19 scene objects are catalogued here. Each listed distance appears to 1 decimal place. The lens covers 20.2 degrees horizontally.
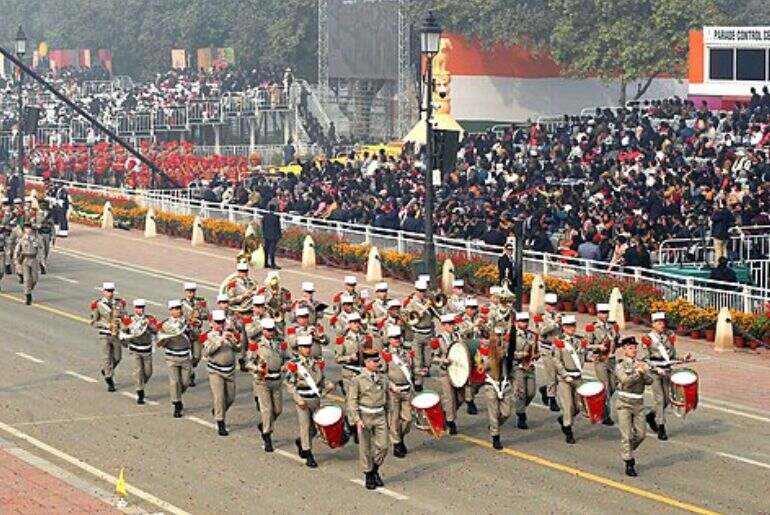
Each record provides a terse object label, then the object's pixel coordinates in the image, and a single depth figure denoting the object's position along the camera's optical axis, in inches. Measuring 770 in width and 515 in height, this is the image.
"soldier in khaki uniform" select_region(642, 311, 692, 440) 1111.0
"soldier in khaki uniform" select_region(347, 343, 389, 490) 1003.9
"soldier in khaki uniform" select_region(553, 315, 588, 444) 1112.2
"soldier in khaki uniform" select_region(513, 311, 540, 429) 1141.1
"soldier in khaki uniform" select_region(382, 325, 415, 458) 1048.8
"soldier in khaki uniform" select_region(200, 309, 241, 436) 1135.6
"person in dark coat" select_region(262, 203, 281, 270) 1897.1
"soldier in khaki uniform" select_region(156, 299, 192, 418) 1189.7
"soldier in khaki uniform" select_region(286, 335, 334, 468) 1046.4
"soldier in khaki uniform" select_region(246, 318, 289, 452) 1084.5
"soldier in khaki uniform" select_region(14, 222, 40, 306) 1651.1
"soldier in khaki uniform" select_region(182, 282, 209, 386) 1218.6
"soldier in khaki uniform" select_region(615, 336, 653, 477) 1031.0
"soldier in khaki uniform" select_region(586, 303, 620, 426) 1129.4
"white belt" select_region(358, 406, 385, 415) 1012.5
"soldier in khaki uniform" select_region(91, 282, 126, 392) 1273.4
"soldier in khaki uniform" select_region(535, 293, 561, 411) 1169.4
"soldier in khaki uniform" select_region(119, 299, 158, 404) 1230.3
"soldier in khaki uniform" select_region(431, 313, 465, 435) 1128.2
